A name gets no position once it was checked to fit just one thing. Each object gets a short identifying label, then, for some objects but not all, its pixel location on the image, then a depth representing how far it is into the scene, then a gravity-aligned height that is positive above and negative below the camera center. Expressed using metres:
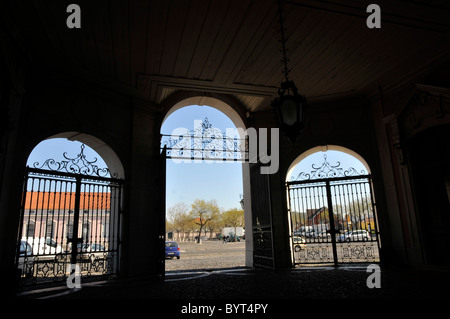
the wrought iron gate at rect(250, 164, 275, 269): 7.64 +0.13
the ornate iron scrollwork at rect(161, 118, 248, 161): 8.34 +2.29
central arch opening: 8.91 +0.93
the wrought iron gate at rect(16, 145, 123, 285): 5.86 +0.51
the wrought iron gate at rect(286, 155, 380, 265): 8.15 +0.26
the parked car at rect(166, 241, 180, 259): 16.20 -1.21
